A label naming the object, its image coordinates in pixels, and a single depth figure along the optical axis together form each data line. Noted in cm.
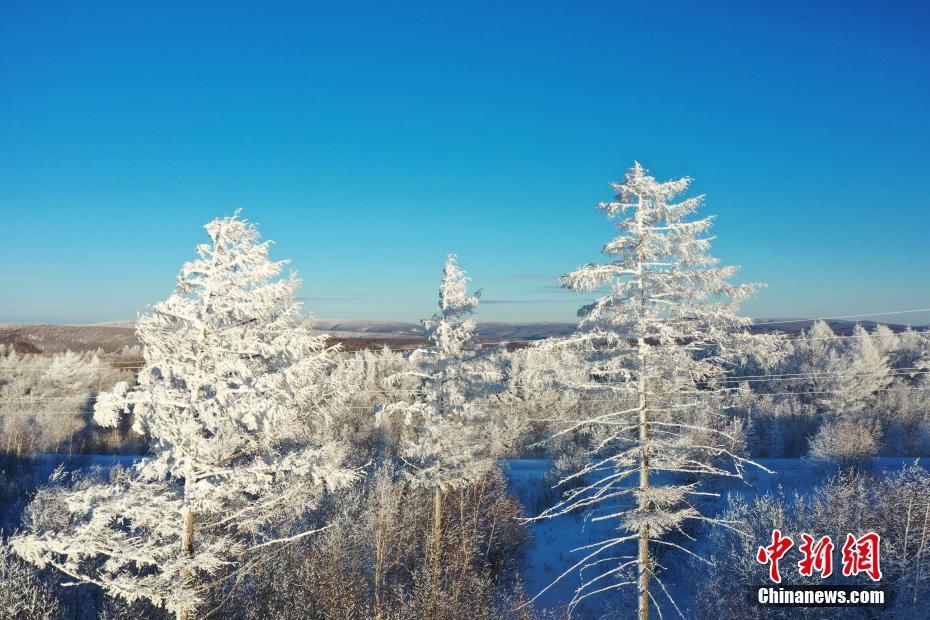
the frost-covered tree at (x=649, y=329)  946
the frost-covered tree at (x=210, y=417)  750
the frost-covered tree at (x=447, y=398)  1558
